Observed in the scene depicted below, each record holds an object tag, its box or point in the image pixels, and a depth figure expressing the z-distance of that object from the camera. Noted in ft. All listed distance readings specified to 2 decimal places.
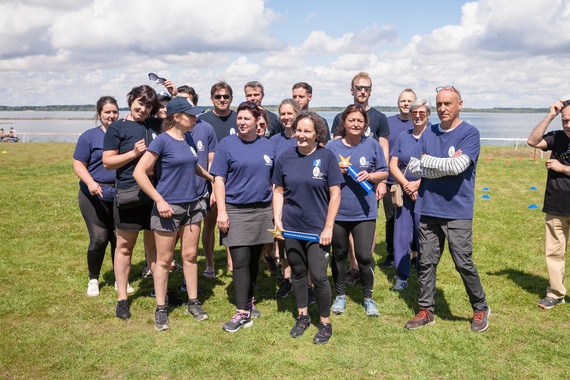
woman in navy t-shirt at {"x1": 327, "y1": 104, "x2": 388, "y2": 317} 16.47
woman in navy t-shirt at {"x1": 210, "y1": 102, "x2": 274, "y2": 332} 15.71
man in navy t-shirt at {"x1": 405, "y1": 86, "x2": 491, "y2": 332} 14.82
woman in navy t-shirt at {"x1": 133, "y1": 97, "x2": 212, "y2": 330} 15.11
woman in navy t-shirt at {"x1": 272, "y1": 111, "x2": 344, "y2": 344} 14.76
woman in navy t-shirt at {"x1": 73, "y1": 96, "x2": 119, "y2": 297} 18.02
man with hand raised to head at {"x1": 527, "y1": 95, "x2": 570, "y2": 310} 17.02
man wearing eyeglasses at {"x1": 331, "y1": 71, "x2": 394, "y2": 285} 20.16
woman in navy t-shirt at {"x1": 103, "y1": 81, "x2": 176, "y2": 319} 15.62
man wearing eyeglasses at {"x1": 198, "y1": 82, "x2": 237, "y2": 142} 20.33
